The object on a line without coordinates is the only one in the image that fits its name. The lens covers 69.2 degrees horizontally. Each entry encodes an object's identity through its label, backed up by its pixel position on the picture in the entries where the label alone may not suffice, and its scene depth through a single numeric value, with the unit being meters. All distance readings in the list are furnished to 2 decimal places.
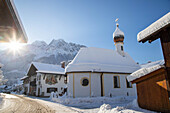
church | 15.09
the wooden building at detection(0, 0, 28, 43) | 2.01
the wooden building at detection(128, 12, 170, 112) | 5.71
